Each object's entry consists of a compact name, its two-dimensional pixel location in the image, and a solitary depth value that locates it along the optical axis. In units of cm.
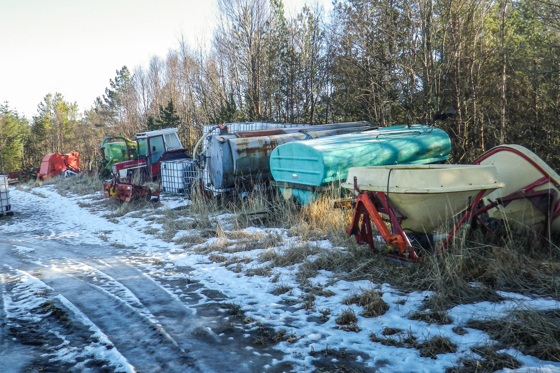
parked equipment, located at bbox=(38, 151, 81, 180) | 2673
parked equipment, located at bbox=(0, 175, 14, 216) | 1270
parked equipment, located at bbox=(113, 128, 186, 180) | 1662
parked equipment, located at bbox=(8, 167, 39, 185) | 2764
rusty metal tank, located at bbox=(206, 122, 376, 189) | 1062
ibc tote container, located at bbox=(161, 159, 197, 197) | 1309
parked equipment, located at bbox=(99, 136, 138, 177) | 2050
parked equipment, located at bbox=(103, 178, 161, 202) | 1271
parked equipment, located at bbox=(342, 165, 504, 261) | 468
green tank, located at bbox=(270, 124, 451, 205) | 851
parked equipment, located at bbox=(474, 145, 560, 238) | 522
